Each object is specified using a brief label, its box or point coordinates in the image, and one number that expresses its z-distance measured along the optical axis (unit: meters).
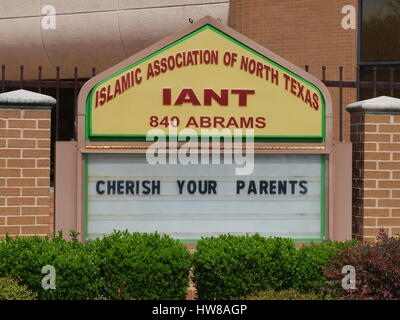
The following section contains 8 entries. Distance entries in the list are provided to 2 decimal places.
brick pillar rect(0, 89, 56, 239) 9.90
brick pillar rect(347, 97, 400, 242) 10.61
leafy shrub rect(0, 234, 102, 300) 8.33
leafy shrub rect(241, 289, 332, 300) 8.28
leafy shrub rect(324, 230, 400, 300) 8.23
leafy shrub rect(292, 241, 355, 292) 8.81
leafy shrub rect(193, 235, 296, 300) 8.66
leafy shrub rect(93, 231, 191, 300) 8.51
